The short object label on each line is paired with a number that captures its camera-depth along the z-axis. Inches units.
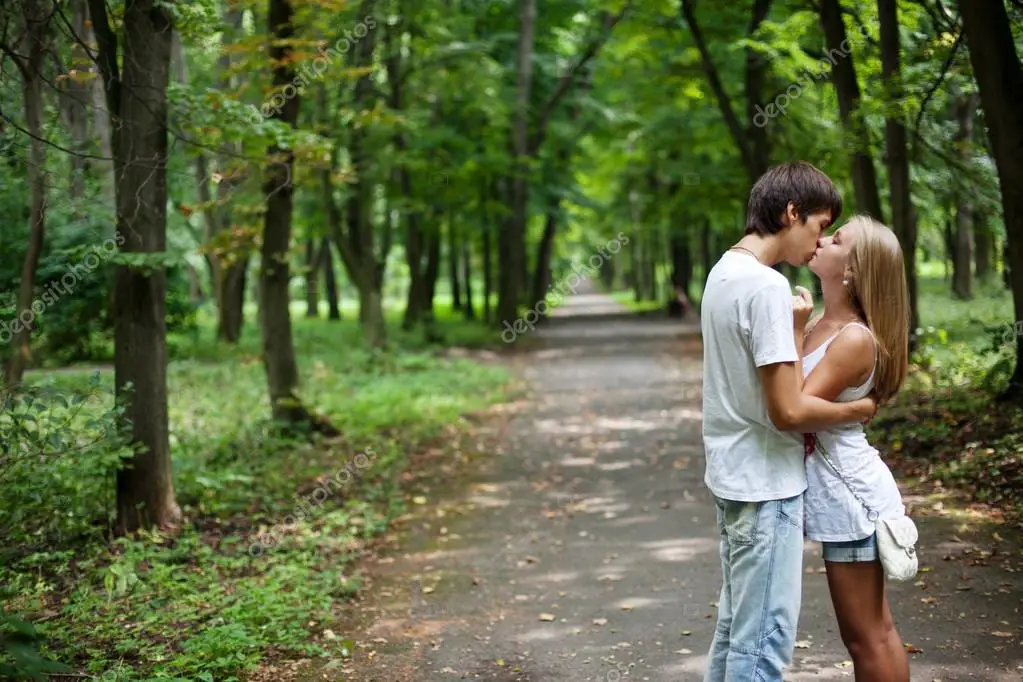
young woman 121.9
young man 117.1
